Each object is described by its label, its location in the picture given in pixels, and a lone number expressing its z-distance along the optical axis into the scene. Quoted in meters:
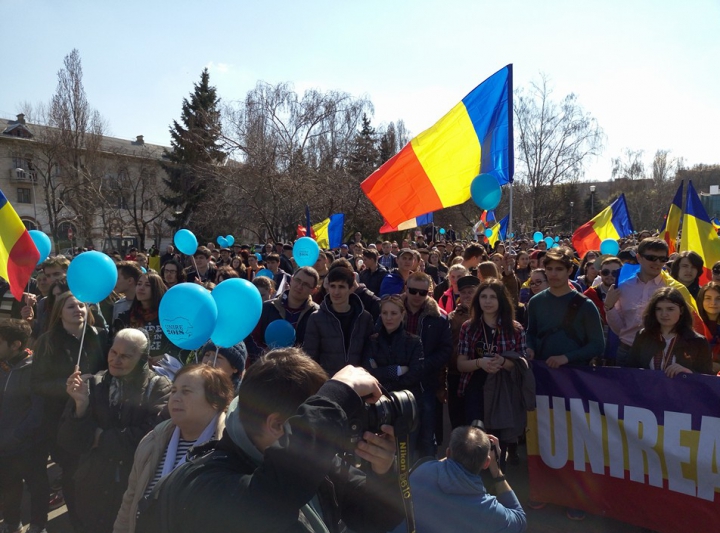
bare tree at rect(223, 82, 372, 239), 24.38
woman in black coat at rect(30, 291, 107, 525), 3.53
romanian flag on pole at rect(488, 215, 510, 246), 16.39
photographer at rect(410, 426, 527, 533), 2.36
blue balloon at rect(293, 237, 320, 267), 7.13
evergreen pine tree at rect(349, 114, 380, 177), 31.16
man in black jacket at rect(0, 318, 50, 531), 3.50
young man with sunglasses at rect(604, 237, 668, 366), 4.41
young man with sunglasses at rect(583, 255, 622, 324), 5.84
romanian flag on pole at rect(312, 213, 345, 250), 12.88
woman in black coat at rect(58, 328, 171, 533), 2.93
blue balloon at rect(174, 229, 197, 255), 8.28
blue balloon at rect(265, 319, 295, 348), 4.35
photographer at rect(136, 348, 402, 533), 1.21
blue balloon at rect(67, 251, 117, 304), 3.79
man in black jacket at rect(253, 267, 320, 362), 4.75
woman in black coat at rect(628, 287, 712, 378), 3.46
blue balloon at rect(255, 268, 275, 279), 7.59
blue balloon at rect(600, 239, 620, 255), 8.93
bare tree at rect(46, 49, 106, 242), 25.92
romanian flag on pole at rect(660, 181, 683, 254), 8.32
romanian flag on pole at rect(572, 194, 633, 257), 10.54
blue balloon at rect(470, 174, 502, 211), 5.30
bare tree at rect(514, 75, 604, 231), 30.69
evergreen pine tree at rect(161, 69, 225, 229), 28.61
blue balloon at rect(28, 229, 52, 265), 5.76
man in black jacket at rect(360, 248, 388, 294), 7.70
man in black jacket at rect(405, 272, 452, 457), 4.27
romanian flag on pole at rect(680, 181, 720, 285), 6.41
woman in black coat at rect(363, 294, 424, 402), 3.99
